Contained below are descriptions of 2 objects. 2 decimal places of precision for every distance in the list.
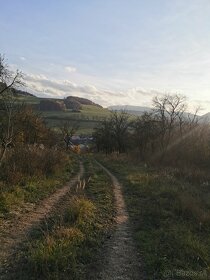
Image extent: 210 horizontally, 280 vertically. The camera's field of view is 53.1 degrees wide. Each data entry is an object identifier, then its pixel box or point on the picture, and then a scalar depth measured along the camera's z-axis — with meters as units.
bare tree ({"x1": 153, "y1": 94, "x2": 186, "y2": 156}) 37.24
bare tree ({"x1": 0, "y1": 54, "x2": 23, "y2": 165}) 13.39
